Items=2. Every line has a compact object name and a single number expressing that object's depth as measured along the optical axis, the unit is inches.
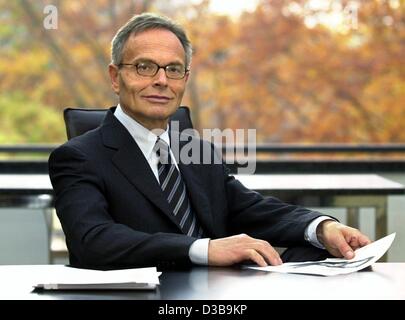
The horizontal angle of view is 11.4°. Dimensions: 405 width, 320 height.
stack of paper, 141.9
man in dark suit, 150.2
